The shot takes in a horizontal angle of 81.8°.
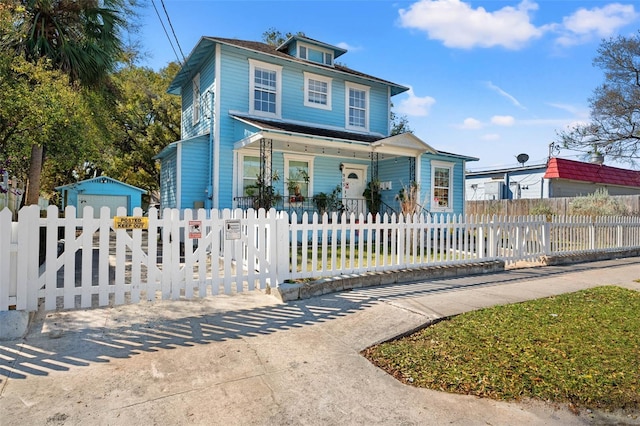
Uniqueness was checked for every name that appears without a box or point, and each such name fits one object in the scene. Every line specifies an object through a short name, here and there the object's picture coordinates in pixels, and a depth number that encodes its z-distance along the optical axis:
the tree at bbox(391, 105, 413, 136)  28.56
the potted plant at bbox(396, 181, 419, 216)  11.45
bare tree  19.91
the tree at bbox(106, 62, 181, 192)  24.55
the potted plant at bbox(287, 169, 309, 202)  13.05
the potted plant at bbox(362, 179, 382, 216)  14.51
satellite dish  26.16
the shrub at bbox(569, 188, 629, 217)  15.91
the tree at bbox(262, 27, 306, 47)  27.36
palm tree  8.22
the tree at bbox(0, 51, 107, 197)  6.12
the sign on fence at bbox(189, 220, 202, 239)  5.33
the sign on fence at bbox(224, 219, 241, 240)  5.57
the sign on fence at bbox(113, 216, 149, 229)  4.82
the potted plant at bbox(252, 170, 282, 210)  11.27
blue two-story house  12.15
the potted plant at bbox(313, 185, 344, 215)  13.60
